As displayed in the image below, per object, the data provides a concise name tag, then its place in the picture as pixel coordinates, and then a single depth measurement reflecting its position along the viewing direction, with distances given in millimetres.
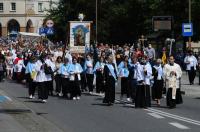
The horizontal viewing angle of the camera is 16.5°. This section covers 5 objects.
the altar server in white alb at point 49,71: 25547
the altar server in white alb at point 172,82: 22594
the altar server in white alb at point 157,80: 24461
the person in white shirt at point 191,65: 35650
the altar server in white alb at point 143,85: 22516
